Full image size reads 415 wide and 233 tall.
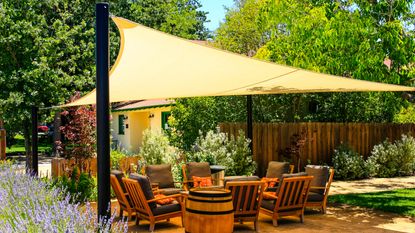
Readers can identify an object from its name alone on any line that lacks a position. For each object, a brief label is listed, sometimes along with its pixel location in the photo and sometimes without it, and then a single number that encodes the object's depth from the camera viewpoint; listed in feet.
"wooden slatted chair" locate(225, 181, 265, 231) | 24.76
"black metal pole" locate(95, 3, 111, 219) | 12.25
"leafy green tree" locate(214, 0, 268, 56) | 71.15
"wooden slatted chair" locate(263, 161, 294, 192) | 31.79
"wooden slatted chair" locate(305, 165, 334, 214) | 29.45
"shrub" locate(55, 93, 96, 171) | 45.21
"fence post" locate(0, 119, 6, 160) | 47.57
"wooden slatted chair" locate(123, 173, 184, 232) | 25.22
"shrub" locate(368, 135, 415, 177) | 50.57
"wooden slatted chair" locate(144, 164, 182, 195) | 31.22
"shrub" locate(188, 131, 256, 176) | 41.39
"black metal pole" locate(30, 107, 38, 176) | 33.22
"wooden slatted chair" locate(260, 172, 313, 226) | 26.61
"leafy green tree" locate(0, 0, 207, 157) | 58.85
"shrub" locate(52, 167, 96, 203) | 33.68
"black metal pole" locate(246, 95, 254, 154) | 40.19
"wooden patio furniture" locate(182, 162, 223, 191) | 32.83
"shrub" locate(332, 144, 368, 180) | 48.26
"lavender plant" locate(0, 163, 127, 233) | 12.01
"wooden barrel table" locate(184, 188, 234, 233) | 21.50
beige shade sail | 27.09
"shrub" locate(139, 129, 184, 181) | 39.47
